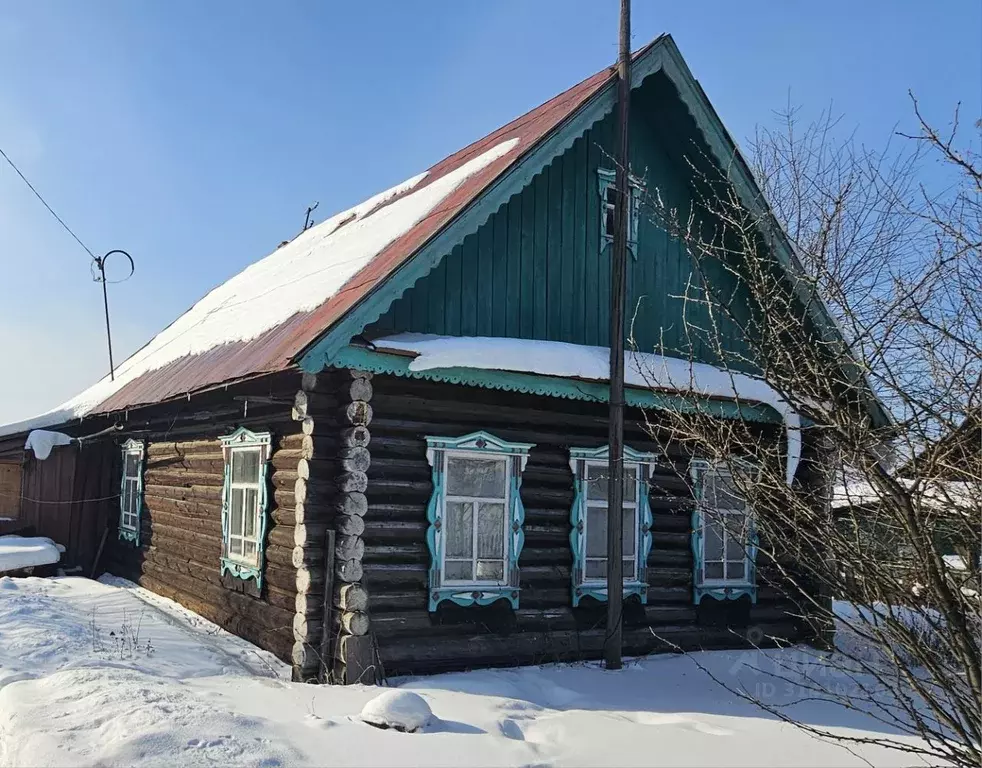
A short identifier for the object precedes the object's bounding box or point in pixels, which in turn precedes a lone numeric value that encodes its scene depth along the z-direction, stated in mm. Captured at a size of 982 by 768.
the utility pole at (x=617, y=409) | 8258
